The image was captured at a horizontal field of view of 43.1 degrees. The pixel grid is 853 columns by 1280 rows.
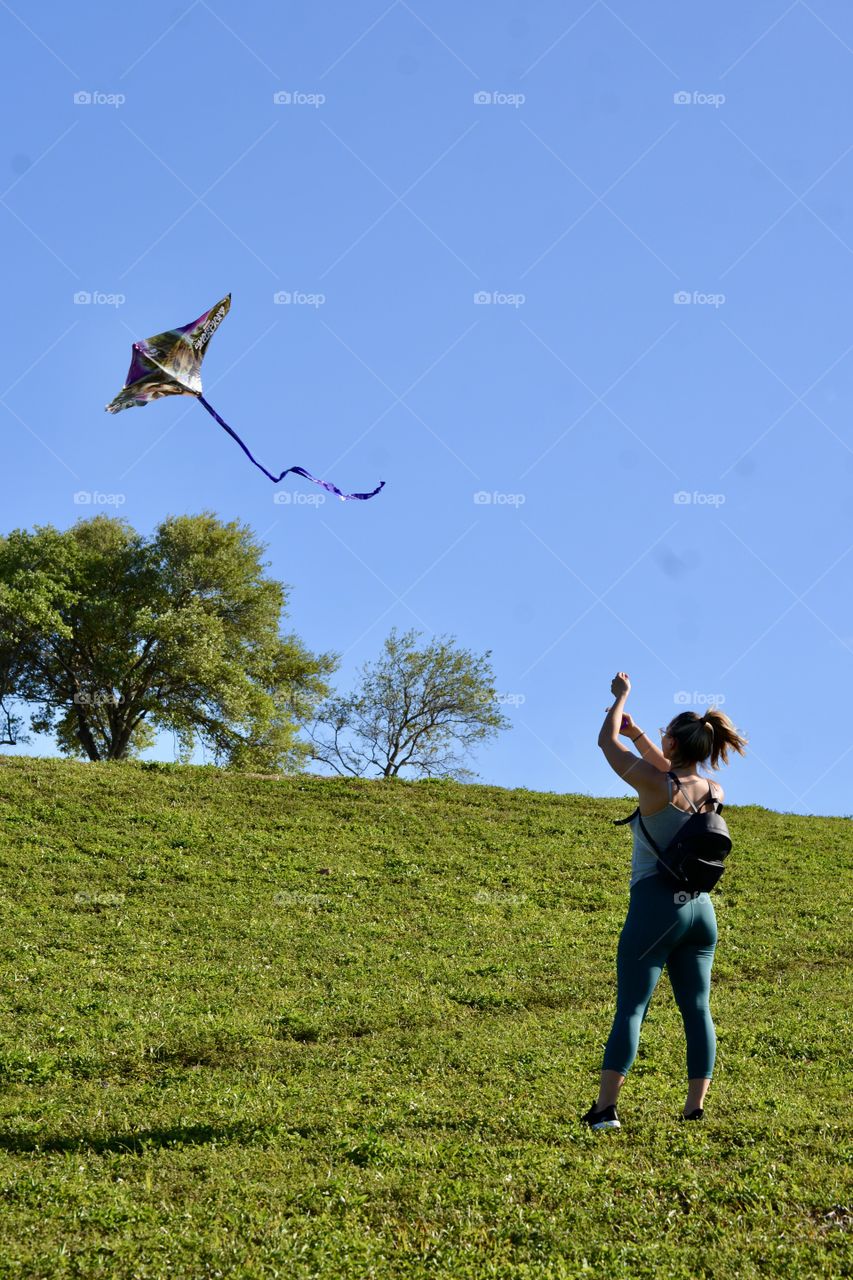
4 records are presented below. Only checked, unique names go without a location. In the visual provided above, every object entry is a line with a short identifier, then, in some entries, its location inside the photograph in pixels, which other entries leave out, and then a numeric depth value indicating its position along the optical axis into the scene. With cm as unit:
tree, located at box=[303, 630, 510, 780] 5103
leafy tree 4497
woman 769
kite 1252
